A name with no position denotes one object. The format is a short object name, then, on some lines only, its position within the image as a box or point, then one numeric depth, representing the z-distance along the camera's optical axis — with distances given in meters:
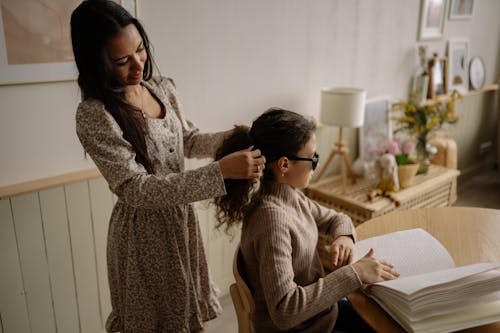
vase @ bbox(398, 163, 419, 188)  2.69
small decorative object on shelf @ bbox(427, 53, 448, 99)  3.49
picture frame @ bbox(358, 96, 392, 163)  3.00
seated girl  1.06
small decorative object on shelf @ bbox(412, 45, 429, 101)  3.42
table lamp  2.51
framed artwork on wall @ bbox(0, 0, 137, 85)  1.50
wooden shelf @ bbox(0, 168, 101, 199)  1.60
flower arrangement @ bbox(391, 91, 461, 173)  2.87
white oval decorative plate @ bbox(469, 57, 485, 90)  4.03
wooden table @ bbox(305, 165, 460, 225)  2.54
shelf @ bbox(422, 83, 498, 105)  3.53
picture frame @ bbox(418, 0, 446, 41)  3.32
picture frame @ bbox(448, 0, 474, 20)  3.60
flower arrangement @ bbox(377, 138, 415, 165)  2.68
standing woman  1.17
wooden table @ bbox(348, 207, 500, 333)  1.37
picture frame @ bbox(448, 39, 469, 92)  3.74
